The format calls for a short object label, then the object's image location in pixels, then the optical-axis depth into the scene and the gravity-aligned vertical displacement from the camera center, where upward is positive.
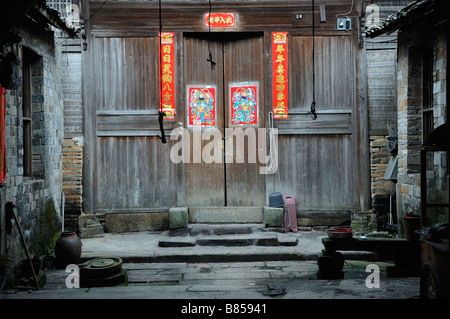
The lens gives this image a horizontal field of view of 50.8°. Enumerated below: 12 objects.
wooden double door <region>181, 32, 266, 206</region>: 11.15 +1.22
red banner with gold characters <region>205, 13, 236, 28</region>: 10.98 +3.08
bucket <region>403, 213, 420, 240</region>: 8.20 -1.29
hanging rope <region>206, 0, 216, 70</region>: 10.92 +2.21
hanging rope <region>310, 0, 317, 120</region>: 10.63 +1.29
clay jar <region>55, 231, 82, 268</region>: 8.87 -1.76
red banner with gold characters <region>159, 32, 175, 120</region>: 11.00 +1.91
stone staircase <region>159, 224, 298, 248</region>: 9.84 -1.77
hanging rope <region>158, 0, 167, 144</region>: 10.37 +1.60
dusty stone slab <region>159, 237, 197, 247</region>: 9.82 -1.84
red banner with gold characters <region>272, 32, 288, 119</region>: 11.03 +1.83
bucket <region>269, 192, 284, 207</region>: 10.73 -1.07
